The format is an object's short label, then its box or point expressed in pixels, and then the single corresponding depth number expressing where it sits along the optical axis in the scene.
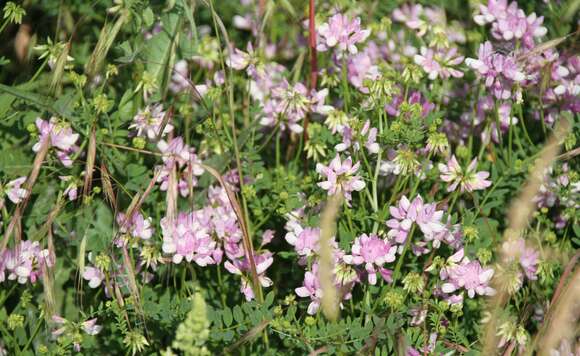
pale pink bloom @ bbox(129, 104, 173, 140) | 2.51
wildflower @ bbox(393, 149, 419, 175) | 2.29
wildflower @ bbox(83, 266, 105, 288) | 2.36
